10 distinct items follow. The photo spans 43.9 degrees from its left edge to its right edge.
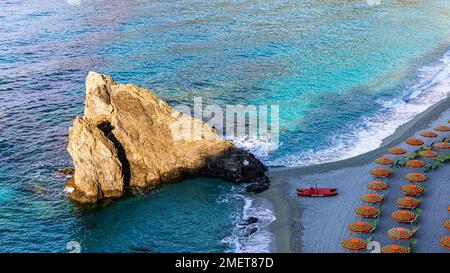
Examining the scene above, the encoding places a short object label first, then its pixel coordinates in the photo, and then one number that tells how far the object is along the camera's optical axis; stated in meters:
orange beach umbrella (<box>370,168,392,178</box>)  60.28
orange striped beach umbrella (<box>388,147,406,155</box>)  65.53
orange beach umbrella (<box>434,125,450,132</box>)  71.62
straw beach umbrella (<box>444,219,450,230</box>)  49.10
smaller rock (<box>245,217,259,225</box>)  54.00
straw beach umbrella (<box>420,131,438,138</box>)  69.94
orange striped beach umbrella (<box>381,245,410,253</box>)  45.53
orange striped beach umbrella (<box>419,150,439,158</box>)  63.59
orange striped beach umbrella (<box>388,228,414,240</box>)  47.97
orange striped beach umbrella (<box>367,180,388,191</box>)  57.53
